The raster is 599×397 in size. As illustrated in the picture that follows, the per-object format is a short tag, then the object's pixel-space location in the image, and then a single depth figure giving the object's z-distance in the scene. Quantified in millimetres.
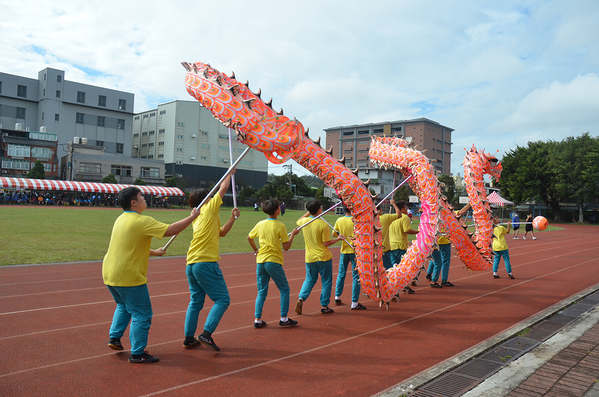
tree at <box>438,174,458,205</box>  55719
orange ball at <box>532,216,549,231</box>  8894
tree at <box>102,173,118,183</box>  48781
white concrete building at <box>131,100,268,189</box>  64250
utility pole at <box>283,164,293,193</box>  57238
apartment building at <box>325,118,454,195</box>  84688
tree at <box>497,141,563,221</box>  47594
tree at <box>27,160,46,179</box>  45397
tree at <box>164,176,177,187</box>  53062
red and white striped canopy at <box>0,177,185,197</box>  39531
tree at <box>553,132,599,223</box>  44156
